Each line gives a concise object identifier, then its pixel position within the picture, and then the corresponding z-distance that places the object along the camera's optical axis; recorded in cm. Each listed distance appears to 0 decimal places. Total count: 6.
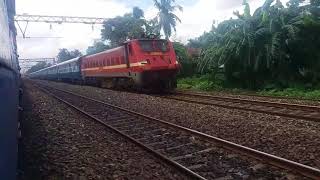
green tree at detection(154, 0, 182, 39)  3213
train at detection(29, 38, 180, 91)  1321
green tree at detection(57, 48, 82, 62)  6453
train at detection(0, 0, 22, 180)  200
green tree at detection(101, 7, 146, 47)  3147
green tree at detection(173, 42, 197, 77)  2081
